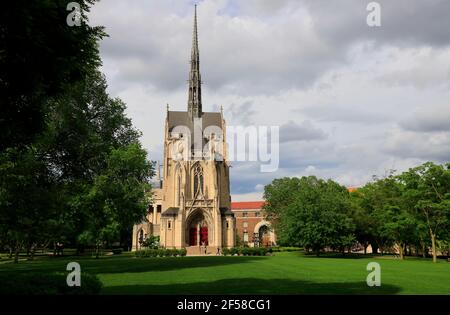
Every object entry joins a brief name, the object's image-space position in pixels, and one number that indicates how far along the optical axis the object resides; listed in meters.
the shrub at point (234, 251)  59.42
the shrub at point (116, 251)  73.02
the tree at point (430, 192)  46.09
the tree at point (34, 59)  10.73
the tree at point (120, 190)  27.25
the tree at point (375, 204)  53.62
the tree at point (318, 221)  51.81
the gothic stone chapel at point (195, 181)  71.88
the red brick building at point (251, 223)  112.75
